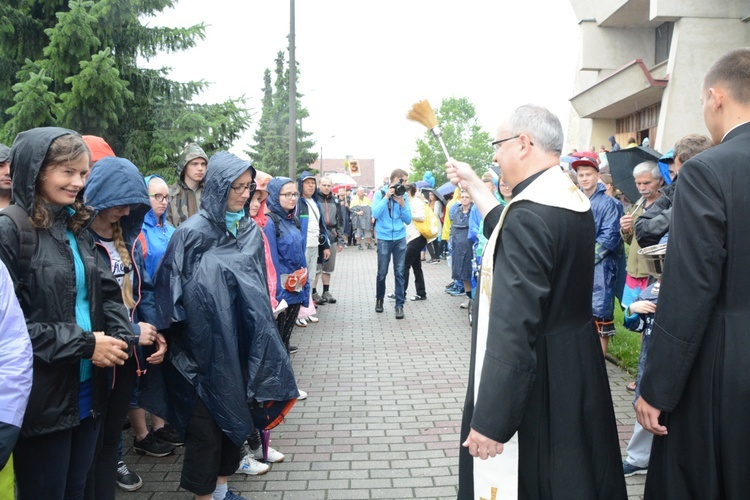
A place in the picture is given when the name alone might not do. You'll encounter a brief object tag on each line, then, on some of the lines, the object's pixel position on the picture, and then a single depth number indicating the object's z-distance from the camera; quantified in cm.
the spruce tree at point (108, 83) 923
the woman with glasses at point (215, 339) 335
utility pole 1780
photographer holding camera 980
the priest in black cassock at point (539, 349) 217
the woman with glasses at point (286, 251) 611
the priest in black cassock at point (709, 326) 220
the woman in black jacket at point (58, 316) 242
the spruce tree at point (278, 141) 4456
